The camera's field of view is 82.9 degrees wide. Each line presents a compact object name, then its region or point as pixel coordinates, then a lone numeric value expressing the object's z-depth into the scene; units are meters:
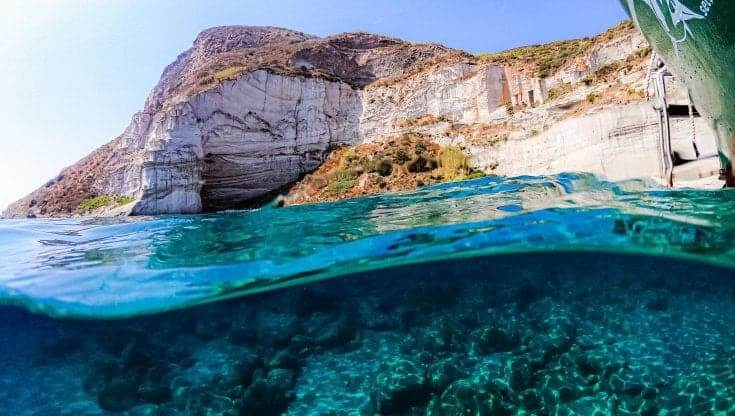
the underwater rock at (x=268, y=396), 5.98
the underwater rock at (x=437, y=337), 7.12
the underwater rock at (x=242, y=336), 8.35
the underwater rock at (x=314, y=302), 9.85
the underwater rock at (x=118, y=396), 6.20
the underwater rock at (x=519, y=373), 5.98
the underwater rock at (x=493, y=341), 6.88
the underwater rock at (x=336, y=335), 7.44
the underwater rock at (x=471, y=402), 5.57
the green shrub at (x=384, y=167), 28.02
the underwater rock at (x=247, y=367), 6.69
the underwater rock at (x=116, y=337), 9.27
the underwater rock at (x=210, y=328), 9.07
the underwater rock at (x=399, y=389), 5.78
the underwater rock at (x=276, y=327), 8.24
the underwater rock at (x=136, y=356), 7.58
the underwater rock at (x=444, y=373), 6.09
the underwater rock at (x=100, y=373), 6.79
